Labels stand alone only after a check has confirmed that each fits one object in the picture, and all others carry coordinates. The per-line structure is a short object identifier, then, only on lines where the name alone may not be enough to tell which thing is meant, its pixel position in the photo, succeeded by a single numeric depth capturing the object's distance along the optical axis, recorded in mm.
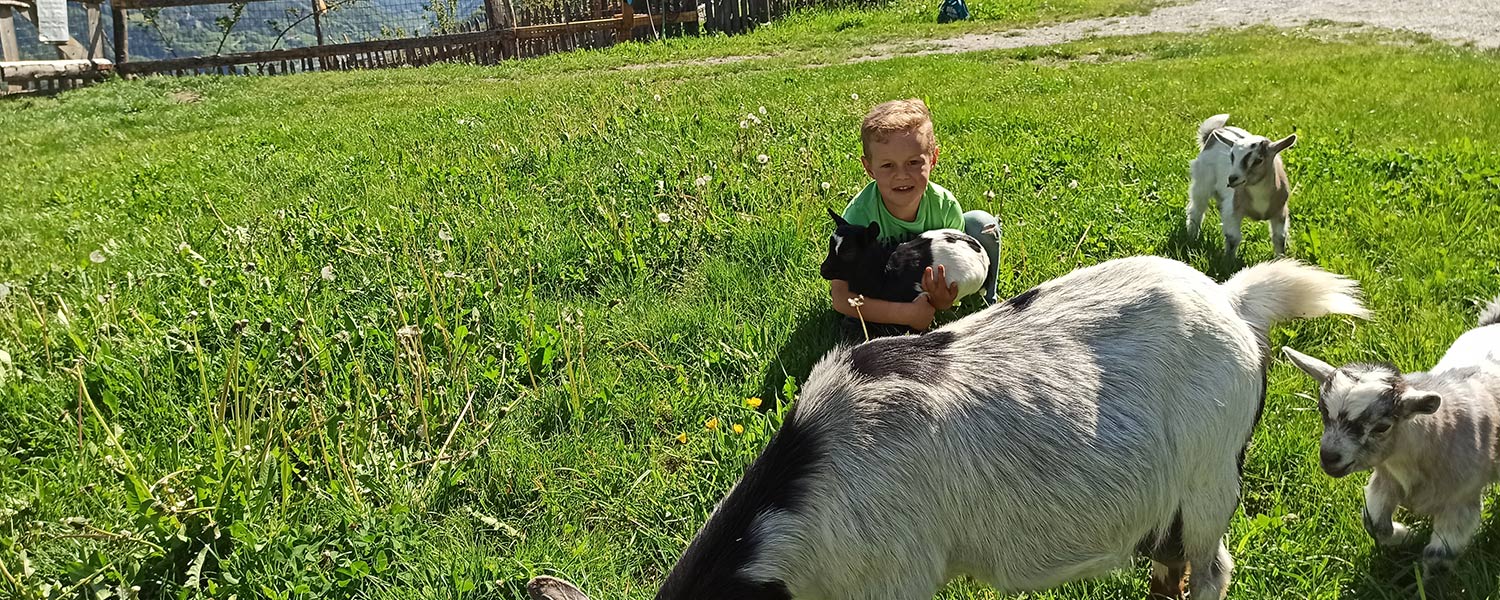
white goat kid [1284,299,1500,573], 2529
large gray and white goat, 1934
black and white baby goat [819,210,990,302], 3551
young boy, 3639
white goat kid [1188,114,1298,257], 4664
